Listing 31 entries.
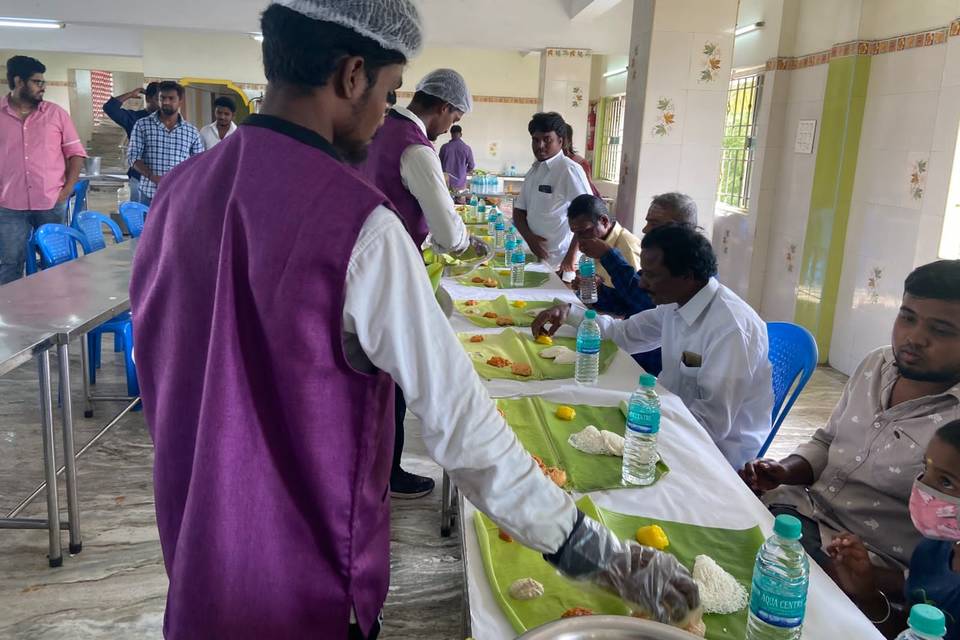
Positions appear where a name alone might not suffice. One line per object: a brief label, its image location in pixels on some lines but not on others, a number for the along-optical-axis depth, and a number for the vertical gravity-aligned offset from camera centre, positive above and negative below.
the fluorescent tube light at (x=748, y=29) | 5.47 +1.31
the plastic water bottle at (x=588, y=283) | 3.41 -0.47
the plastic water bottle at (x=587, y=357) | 2.13 -0.52
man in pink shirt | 4.44 -0.04
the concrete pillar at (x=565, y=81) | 7.89 +1.16
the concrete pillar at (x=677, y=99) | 4.36 +0.58
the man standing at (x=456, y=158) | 8.64 +0.24
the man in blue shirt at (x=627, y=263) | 3.08 -0.34
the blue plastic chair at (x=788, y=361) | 2.27 -0.54
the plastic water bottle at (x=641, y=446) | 1.52 -0.57
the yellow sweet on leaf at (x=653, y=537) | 1.26 -0.62
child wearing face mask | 1.20 -0.64
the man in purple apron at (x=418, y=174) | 2.52 +0.01
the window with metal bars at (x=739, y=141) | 5.93 +0.46
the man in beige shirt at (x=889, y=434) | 1.51 -0.53
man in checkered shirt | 5.42 +0.17
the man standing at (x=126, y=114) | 6.77 +0.46
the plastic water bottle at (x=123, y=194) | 7.58 -0.36
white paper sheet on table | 1.09 -0.63
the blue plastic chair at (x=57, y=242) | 3.52 -0.45
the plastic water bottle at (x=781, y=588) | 0.99 -0.57
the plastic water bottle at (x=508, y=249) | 3.87 -0.38
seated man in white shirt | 2.02 -0.45
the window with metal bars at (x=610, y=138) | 10.63 +0.75
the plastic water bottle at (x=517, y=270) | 3.37 -0.42
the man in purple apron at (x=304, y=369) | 0.85 -0.25
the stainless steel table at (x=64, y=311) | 2.16 -0.51
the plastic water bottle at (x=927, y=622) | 0.84 -0.50
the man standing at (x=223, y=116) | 6.55 +0.46
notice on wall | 4.75 +0.42
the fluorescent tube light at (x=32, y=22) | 7.47 +1.43
